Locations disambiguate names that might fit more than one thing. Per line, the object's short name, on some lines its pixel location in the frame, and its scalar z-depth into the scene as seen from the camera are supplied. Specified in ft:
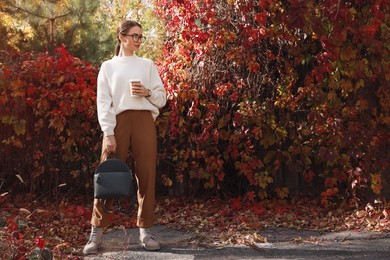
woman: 16.75
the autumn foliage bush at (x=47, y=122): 23.57
